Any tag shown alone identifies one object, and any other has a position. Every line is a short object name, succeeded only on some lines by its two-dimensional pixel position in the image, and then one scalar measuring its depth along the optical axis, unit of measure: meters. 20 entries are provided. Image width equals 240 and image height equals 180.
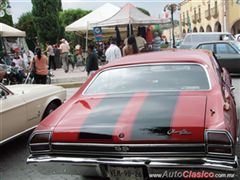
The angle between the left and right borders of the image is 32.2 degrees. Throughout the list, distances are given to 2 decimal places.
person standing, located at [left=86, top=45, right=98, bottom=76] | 11.95
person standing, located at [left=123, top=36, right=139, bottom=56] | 12.84
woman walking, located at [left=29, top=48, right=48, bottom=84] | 11.96
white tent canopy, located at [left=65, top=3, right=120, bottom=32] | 21.30
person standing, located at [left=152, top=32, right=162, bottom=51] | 20.48
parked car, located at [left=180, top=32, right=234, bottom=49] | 20.50
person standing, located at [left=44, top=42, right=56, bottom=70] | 23.51
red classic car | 3.68
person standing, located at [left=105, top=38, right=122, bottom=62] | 14.16
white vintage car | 5.94
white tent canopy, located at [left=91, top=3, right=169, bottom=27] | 17.80
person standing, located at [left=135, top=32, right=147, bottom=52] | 17.06
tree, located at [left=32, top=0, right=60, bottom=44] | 33.28
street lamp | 29.84
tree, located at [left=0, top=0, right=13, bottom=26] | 12.12
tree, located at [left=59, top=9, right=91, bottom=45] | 54.78
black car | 14.80
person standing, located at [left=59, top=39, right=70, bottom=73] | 21.91
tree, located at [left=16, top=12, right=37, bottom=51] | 46.10
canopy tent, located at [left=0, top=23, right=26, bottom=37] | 22.58
